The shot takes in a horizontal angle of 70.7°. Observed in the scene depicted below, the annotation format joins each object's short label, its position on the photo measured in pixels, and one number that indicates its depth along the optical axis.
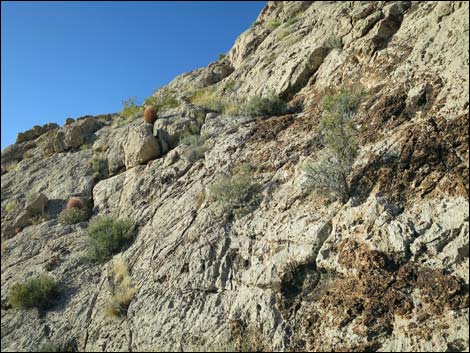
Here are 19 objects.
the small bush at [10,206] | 12.14
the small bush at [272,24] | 16.96
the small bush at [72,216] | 10.38
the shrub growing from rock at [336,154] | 5.96
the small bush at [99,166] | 12.34
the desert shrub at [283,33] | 14.33
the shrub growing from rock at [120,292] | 6.56
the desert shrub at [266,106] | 10.15
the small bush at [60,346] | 6.34
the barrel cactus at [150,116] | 12.32
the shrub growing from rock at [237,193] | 7.11
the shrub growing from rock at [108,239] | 8.38
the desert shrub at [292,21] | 15.28
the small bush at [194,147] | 9.73
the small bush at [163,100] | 13.99
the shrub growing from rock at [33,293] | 7.43
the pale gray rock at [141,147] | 11.08
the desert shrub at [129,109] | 15.74
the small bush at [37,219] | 10.91
